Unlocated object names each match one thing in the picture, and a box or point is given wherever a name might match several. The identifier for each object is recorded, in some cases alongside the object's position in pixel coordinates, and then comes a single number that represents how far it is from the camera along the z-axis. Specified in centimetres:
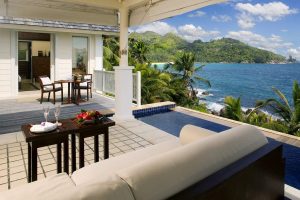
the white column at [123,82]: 623
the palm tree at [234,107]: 826
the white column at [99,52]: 1099
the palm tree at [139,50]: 1602
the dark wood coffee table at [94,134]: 303
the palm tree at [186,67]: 1491
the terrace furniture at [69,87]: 839
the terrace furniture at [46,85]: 820
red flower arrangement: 311
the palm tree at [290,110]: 705
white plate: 267
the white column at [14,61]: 923
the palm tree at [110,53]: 1367
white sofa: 120
